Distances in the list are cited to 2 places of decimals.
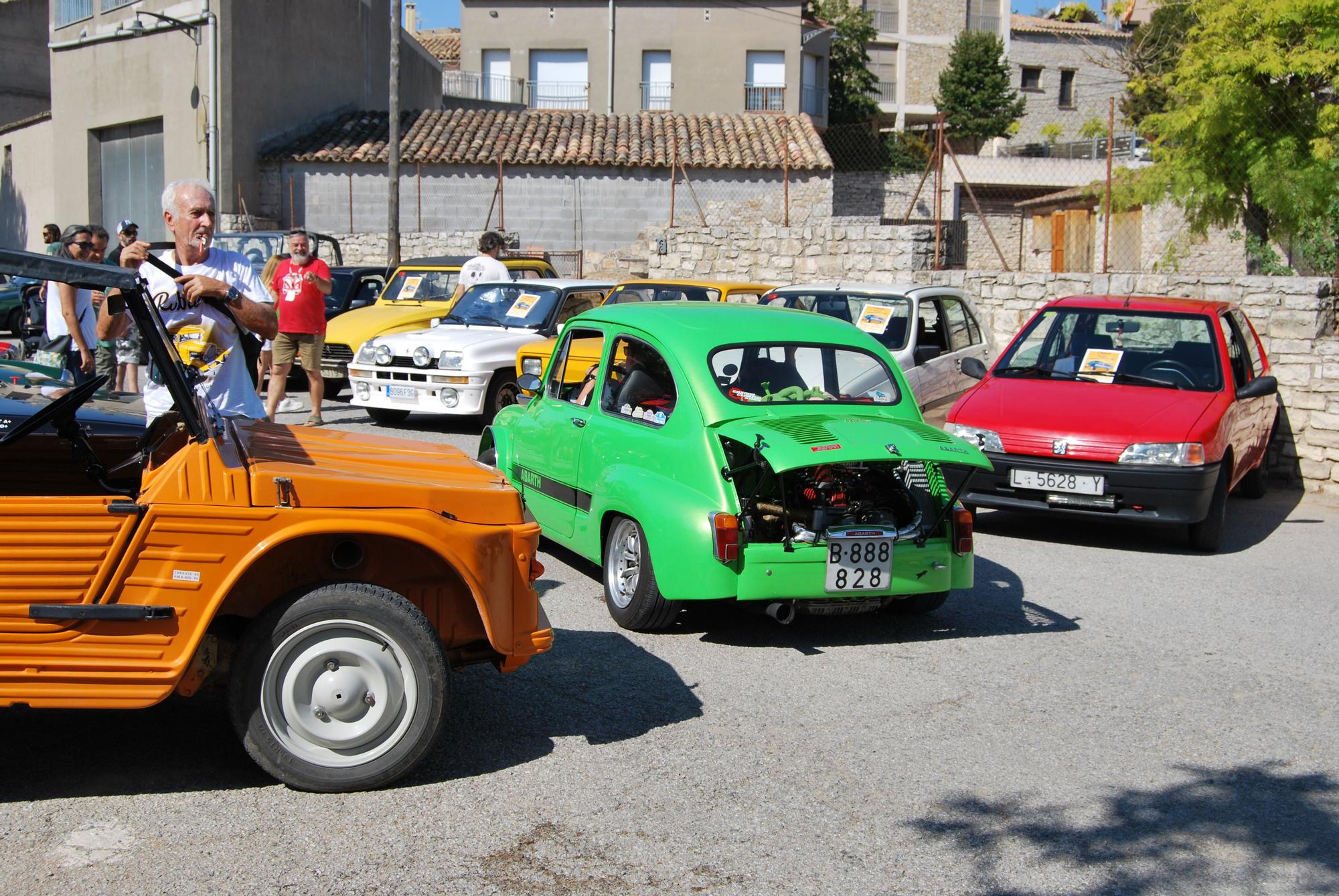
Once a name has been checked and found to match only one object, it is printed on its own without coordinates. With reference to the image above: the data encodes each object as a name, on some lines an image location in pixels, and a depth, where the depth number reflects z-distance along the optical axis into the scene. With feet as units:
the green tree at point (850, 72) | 163.22
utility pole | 84.17
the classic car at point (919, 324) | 39.96
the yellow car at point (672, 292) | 43.47
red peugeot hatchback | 28.32
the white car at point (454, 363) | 42.04
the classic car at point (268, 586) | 13.24
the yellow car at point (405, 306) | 49.73
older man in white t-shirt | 18.13
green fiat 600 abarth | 19.84
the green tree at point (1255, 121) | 50.26
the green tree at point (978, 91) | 166.81
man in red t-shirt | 41.45
